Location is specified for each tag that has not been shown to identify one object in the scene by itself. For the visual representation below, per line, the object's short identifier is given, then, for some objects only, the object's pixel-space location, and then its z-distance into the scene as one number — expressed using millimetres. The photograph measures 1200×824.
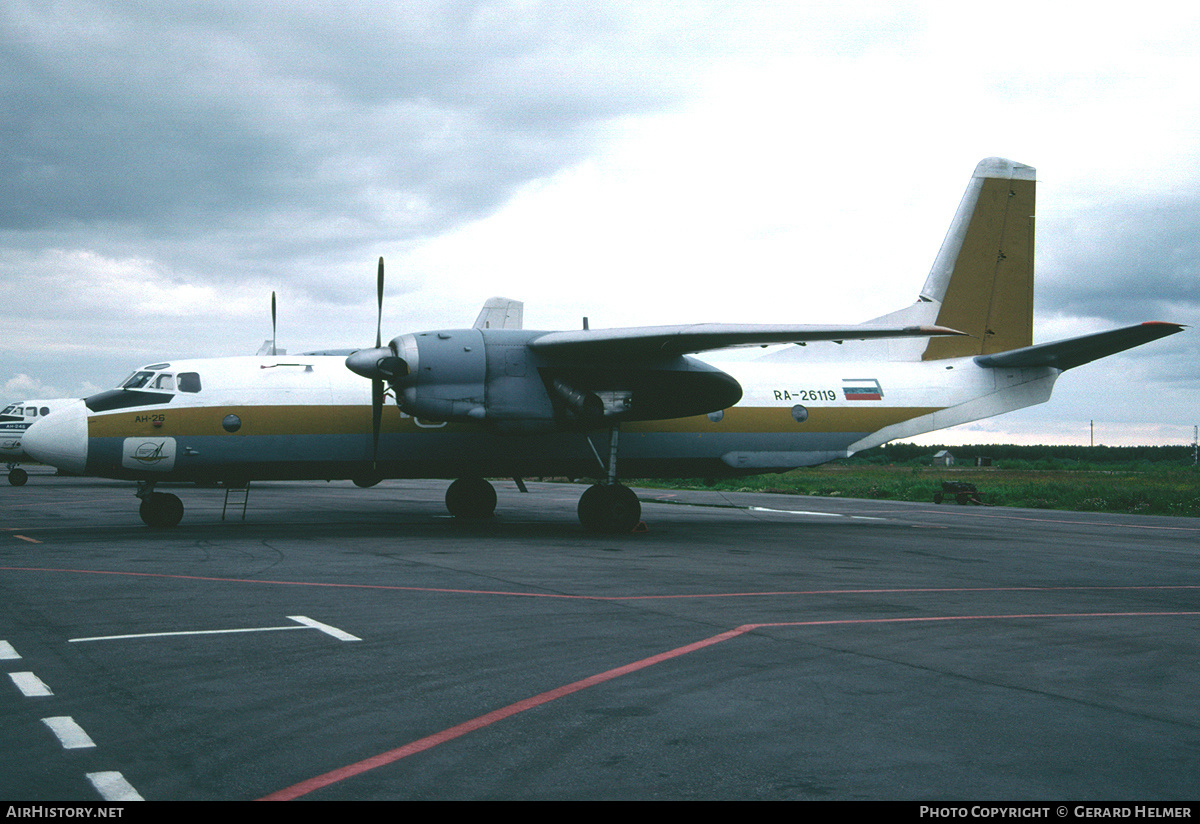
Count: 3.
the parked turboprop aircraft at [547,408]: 17609
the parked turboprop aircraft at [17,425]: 40016
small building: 101438
